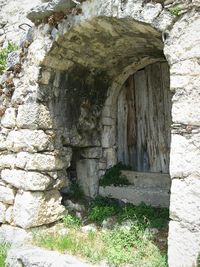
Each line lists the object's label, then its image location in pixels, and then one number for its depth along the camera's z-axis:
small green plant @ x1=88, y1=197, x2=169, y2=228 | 4.63
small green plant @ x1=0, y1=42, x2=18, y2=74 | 6.02
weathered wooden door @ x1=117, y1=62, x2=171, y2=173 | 5.47
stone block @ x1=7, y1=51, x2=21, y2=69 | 4.98
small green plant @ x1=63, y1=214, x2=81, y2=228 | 4.83
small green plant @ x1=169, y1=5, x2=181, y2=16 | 3.32
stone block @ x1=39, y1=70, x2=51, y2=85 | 4.71
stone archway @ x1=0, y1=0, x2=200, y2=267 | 3.17
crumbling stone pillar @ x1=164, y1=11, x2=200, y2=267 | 3.08
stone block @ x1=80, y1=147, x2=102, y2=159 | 5.73
